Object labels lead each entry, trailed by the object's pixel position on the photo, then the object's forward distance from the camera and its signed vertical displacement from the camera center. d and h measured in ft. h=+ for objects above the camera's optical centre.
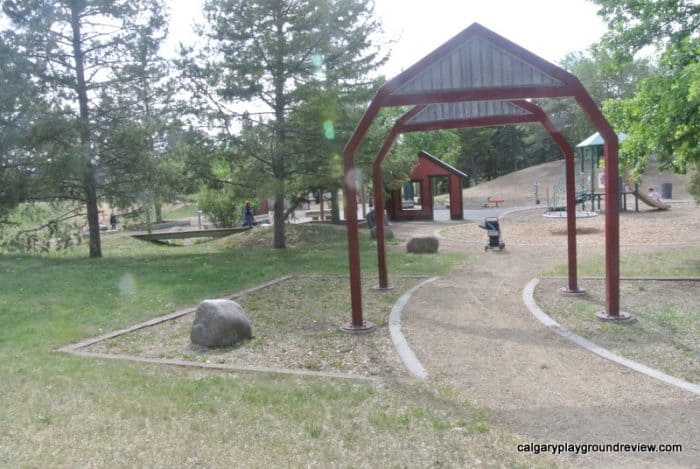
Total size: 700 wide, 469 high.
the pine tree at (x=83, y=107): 46.91 +9.64
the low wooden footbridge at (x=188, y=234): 86.43 -3.23
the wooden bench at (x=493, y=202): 134.00 -1.21
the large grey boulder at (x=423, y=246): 48.98 -3.76
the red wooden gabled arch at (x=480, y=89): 21.52 +4.06
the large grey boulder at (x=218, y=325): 21.49 -4.27
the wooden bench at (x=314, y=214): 116.15 -1.68
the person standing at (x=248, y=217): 98.37 -1.27
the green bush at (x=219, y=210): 96.02 +0.11
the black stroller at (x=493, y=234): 48.55 -3.09
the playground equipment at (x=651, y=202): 88.48 -1.93
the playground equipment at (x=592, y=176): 93.08 +2.84
